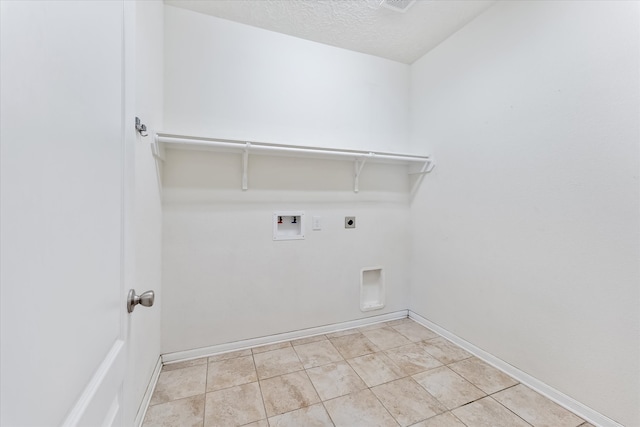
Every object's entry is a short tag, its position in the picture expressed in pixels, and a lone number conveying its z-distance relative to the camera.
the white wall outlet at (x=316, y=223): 2.32
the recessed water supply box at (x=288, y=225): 2.20
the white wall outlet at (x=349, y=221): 2.45
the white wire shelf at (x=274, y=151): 1.76
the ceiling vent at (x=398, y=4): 1.85
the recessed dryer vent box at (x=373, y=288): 2.57
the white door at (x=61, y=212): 0.33
